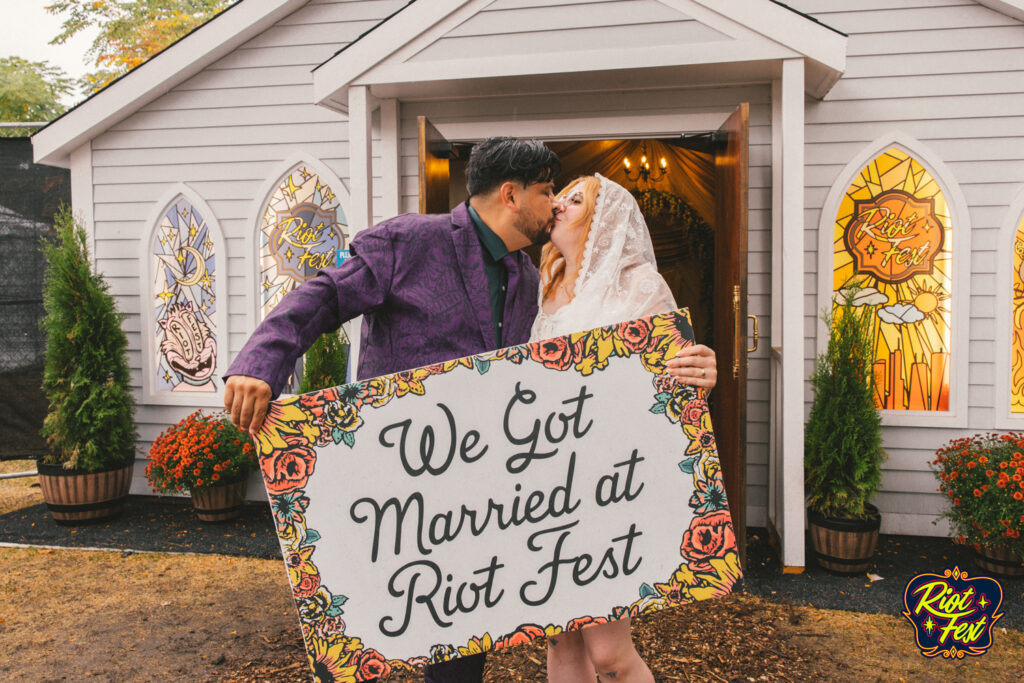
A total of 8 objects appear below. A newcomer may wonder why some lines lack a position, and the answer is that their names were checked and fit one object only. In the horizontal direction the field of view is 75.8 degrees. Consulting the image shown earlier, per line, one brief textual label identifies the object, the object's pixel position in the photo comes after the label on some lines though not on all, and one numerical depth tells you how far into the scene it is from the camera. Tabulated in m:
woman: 1.82
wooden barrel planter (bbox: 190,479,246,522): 5.03
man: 1.80
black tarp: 5.80
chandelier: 7.48
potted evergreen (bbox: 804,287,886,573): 3.94
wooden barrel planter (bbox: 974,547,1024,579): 3.83
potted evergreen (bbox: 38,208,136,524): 5.02
